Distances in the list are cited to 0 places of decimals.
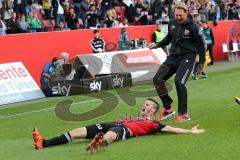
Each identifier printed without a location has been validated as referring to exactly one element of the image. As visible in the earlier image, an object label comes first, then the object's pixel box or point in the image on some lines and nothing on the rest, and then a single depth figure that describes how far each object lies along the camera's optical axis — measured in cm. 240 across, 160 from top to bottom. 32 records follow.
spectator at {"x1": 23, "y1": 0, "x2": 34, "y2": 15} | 2561
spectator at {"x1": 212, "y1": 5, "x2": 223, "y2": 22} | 3422
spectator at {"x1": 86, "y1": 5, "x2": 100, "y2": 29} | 2772
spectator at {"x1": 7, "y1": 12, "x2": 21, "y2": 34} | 2347
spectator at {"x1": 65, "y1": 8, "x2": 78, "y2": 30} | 2667
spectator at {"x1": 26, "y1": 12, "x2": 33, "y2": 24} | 2467
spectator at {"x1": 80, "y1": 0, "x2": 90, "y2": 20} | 2811
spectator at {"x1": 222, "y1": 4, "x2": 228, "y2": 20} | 3509
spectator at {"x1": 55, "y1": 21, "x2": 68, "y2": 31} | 2555
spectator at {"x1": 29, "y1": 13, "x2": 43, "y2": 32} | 2447
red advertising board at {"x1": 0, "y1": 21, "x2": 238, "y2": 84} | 2184
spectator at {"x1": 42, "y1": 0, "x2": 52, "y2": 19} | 2677
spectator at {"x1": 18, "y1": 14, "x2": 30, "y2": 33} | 2380
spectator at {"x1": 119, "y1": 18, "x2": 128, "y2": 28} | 2841
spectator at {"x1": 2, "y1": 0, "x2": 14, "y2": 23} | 2470
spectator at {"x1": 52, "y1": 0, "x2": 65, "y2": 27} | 2648
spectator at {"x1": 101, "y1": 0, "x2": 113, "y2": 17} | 2916
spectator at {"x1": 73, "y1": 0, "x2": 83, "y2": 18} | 2797
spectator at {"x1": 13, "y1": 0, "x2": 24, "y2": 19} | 2528
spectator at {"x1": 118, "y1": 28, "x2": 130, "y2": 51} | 2633
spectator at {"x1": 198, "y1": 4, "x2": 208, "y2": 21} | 3287
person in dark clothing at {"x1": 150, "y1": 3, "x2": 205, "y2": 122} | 1272
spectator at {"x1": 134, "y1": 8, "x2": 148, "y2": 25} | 3036
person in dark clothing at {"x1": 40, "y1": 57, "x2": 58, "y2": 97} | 2150
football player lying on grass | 1057
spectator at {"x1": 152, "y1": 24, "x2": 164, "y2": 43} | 2838
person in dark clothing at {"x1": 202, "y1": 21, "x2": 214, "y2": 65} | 2977
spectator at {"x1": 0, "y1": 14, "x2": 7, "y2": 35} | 2279
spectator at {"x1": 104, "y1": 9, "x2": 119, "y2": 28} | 2828
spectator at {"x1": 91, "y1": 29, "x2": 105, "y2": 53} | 2466
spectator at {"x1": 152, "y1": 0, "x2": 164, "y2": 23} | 3142
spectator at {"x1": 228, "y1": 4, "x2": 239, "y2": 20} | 3543
